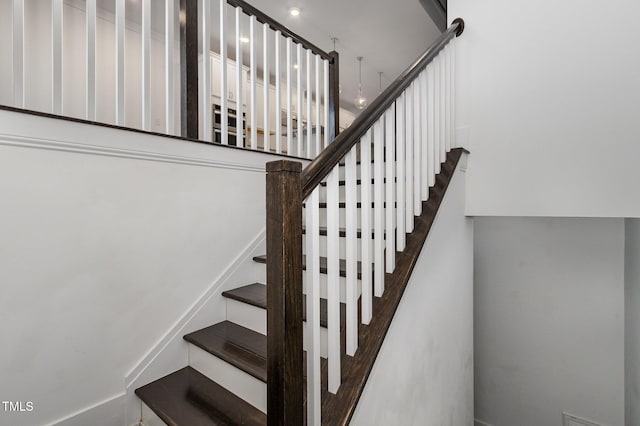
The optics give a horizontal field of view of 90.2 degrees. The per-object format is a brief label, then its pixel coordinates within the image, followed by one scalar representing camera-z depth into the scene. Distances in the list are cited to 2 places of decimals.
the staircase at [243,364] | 1.16
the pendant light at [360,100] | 5.91
